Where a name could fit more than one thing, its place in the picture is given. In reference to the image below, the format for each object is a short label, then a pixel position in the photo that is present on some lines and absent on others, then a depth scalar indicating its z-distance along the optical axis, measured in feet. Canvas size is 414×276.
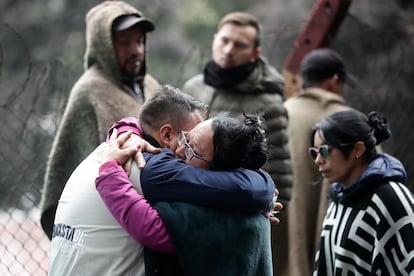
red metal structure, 30.31
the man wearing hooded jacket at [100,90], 21.34
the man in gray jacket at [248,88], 24.61
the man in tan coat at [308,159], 27.26
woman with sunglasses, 18.77
